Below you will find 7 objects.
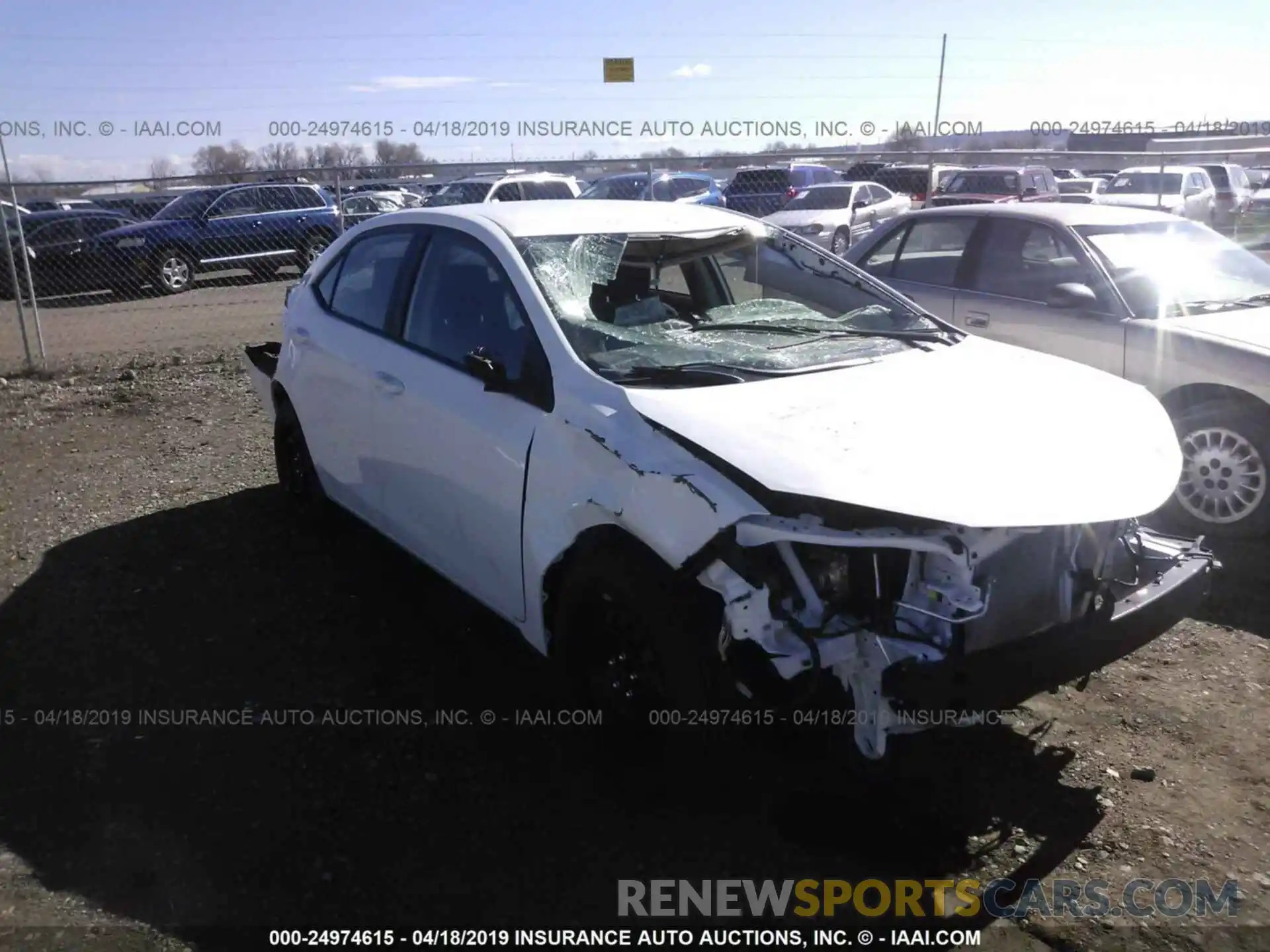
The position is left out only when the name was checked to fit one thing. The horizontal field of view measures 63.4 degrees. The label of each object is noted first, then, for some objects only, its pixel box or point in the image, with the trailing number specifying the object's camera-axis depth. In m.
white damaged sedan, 2.79
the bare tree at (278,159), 35.34
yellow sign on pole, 13.30
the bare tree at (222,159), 36.07
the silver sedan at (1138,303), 5.28
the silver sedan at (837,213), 18.31
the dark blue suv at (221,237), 15.99
